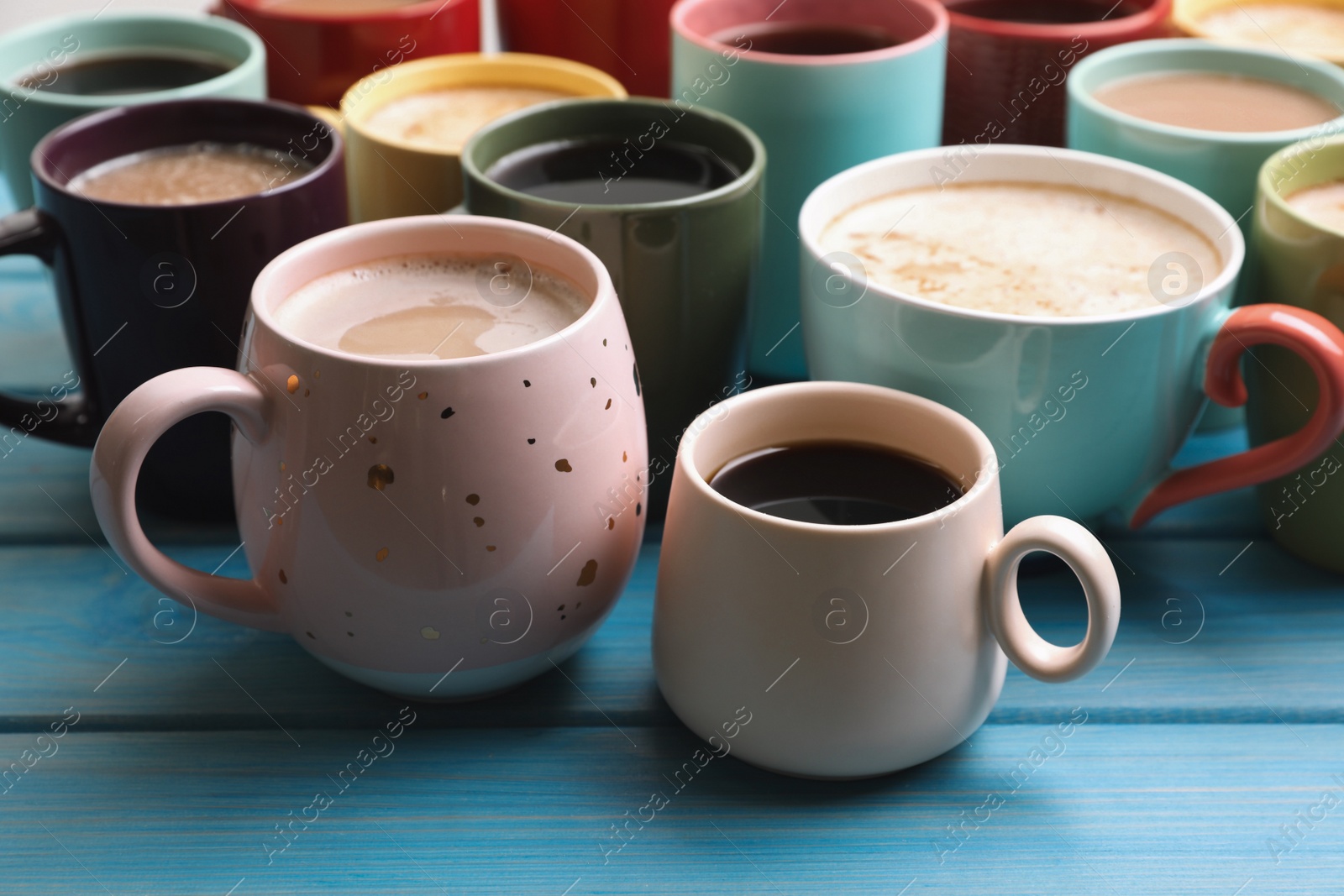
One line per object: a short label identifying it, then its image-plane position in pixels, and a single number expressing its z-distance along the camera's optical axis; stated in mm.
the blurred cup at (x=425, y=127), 873
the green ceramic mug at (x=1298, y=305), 807
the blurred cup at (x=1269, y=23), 968
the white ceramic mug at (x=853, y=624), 729
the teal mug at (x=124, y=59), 919
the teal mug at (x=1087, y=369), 775
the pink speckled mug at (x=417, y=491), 732
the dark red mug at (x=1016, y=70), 915
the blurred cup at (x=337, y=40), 939
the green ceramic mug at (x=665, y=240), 803
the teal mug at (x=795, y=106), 863
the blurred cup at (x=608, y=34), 957
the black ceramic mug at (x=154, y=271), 800
